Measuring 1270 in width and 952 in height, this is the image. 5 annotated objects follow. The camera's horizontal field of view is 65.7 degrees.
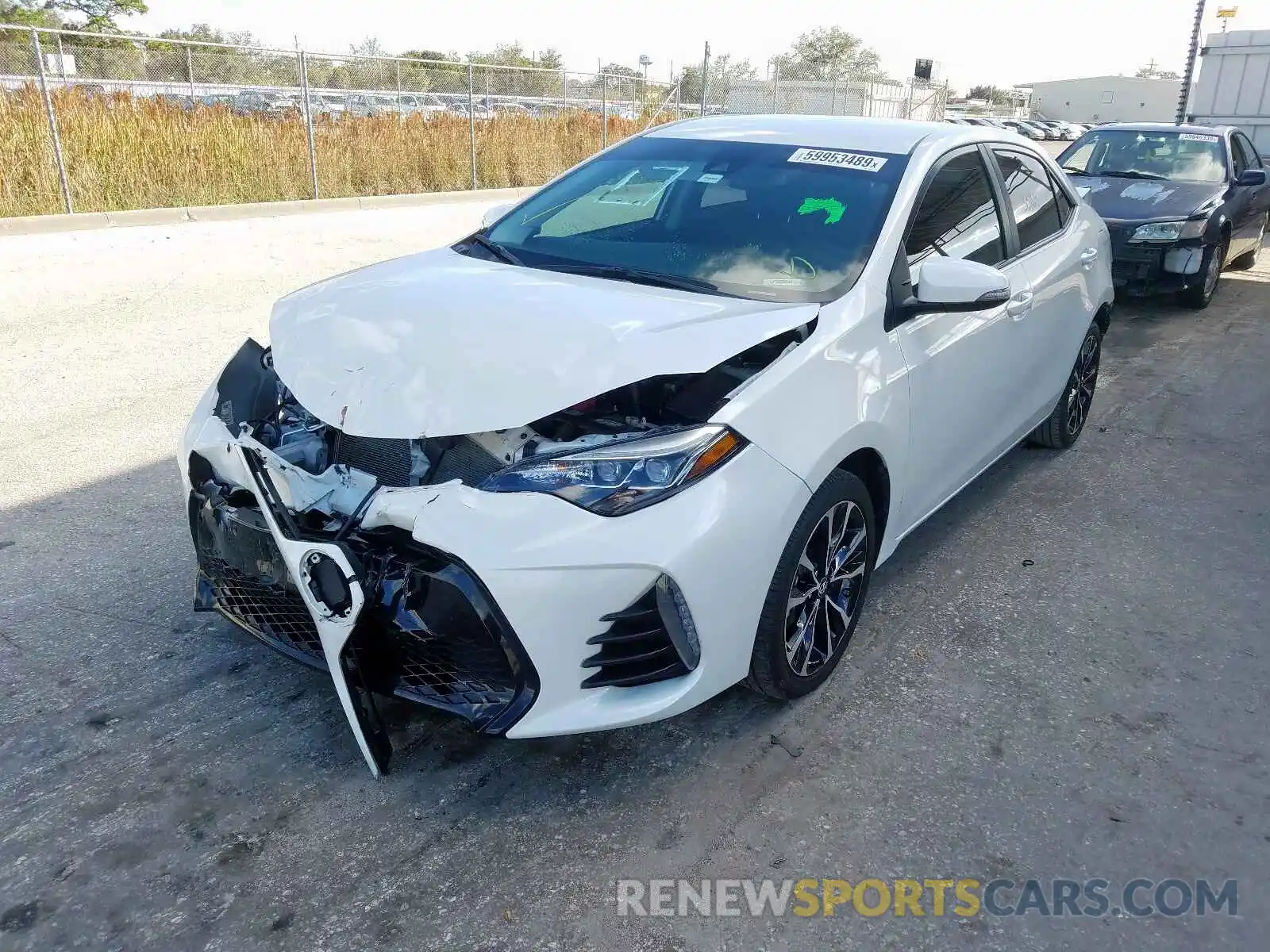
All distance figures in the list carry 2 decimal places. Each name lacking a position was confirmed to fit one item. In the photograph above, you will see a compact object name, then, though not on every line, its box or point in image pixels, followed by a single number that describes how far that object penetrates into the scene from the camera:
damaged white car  2.39
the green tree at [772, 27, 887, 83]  29.61
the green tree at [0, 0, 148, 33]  35.35
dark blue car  8.73
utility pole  15.95
